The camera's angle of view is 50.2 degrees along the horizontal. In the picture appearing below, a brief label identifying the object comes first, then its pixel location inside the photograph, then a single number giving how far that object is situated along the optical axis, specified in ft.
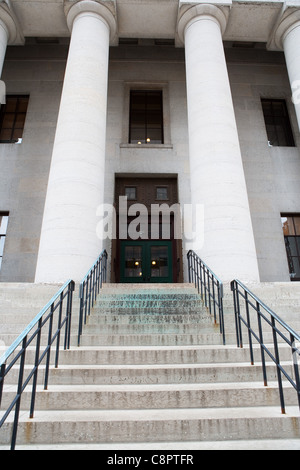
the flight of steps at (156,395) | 9.98
